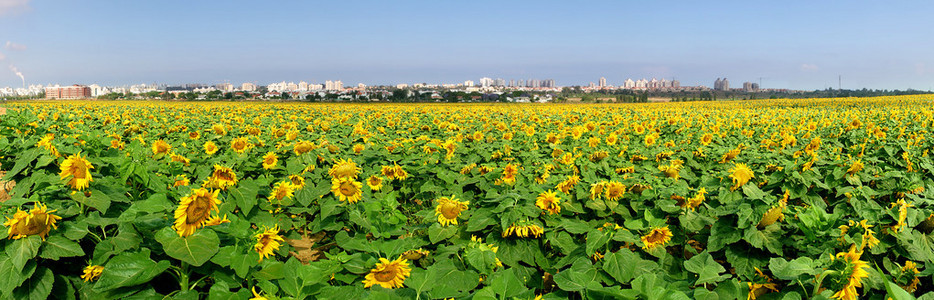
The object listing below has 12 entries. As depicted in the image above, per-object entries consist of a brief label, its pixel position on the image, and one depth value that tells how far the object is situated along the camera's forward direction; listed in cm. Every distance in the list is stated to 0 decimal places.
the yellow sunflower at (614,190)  362
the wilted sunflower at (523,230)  277
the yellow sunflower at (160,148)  539
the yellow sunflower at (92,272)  212
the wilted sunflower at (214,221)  222
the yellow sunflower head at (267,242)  240
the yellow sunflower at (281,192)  368
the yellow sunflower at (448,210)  308
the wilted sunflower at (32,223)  188
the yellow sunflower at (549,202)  310
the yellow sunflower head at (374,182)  466
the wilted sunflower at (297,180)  421
